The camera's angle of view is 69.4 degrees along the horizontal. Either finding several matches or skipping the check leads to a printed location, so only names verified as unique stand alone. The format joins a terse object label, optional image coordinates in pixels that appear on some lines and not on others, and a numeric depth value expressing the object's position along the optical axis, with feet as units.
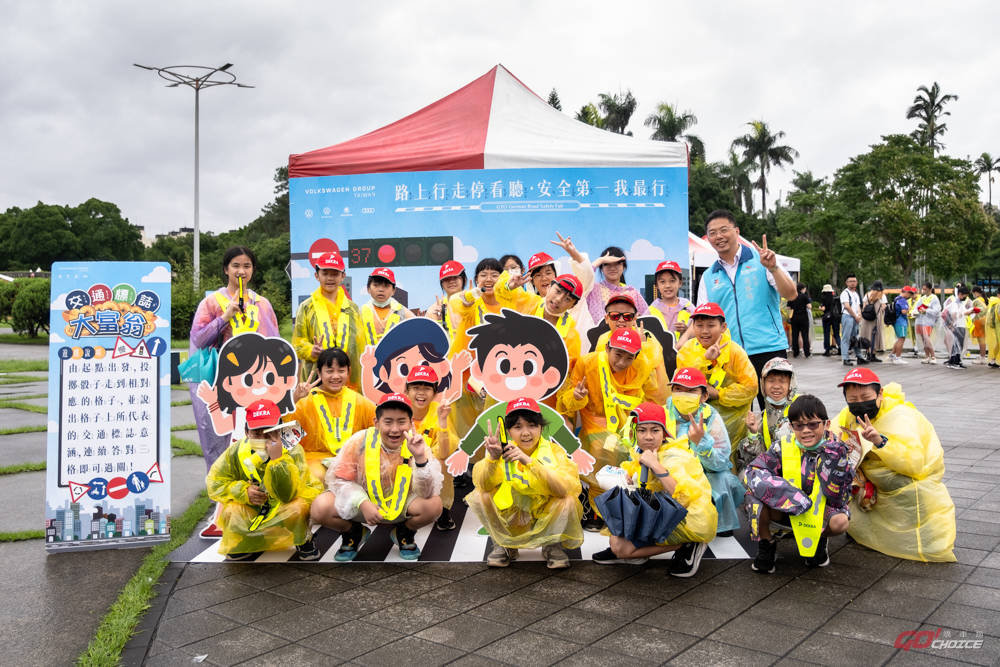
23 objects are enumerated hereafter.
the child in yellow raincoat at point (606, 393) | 14.40
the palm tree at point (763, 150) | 153.99
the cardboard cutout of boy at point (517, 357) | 14.60
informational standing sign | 13.88
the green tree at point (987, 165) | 194.70
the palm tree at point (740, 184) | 147.23
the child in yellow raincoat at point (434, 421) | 14.49
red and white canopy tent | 23.11
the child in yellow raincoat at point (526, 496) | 12.66
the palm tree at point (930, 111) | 139.13
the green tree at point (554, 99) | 122.21
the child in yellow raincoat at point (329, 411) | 14.71
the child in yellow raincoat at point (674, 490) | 12.10
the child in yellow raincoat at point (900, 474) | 12.47
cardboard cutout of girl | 14.52
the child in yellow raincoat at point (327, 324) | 16.83
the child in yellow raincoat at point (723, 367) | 14.75
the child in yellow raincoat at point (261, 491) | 12.69
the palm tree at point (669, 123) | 129.08
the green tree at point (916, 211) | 90.48
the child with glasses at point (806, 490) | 12.02
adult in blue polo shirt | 15.99
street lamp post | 65.80
